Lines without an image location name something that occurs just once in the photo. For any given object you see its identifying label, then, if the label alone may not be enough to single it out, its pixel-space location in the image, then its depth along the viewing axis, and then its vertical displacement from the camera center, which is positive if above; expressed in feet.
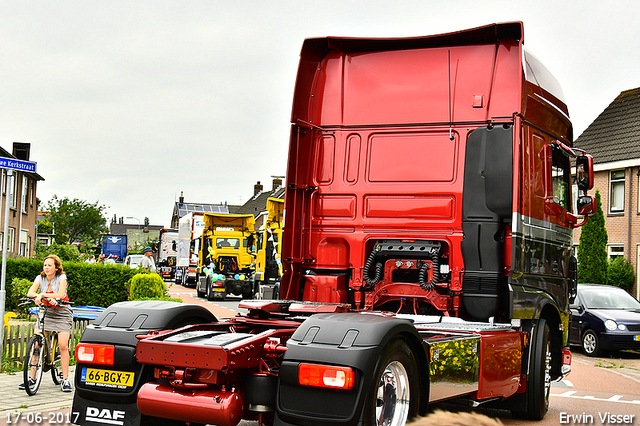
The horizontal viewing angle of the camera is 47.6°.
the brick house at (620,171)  94.73 +13.51
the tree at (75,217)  227.81 +9.75
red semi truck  18.78 +1.73
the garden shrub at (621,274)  92.32 -0.31
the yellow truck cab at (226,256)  95.35 -0.20
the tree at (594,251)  93.30 +2.46
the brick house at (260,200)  238.41 +20.77
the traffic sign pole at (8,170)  29.04 +3.08
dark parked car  47.80 -3.30
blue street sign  29.12 +3.33
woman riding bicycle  27.02 -2.05
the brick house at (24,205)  131.85 +8.15
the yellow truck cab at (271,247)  68.64 +0.99
